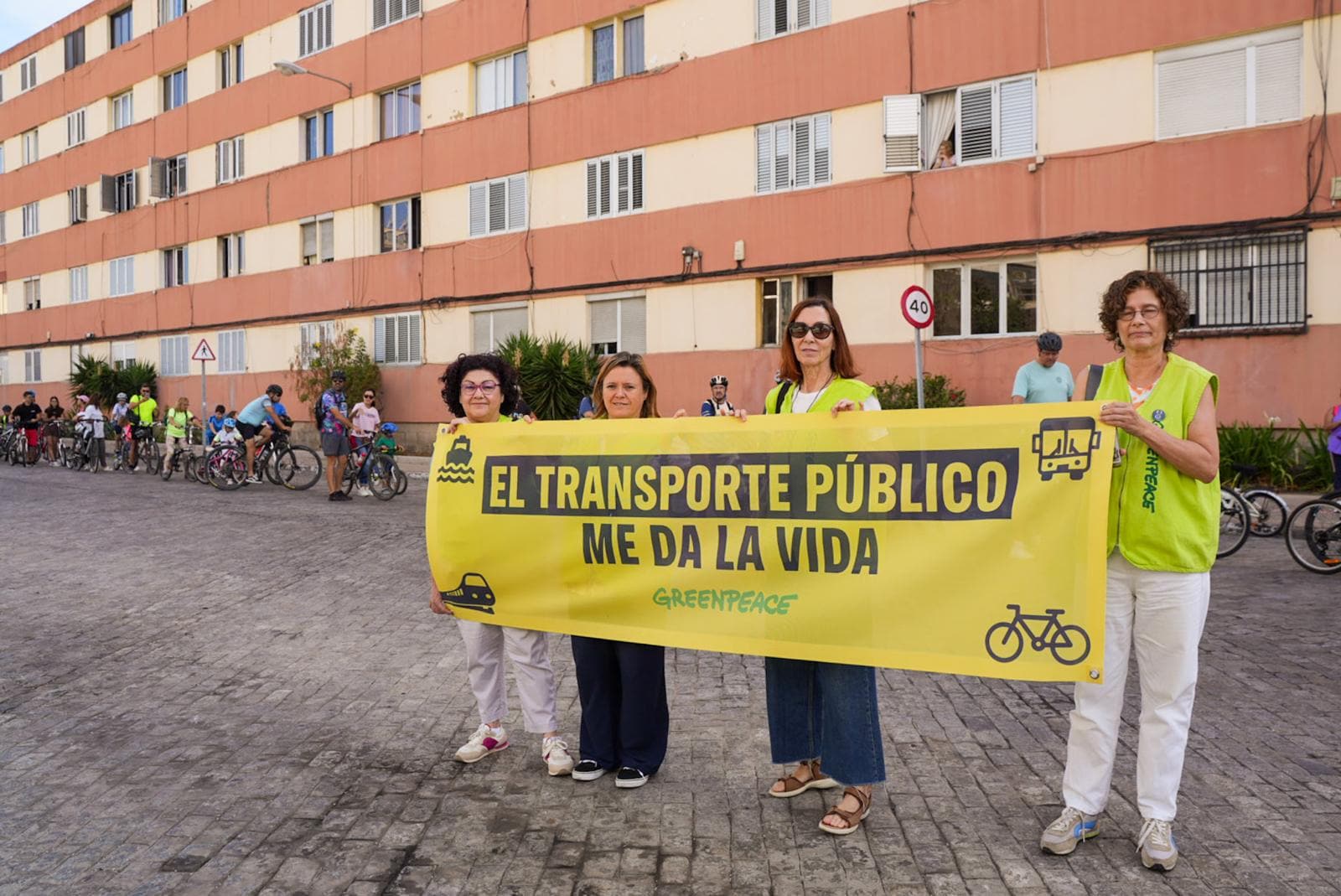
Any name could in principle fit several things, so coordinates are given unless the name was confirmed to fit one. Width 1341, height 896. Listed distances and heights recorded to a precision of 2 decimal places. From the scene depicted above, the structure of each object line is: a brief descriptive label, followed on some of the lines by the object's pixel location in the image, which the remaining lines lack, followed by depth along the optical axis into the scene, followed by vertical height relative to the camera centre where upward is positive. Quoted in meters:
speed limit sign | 15.56 +1.33
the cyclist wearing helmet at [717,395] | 15.99 +0.14
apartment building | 16.72 +4.47
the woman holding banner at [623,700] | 4.66 -1.25
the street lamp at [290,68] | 26.70 +8.25
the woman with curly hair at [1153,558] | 3.77 -0.54
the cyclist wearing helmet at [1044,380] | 10.42 +0.18
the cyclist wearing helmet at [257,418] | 19.31 -0.15
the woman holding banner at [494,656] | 4.93 -1.13
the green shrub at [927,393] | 18.77 +0.13
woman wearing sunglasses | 4.16 -1.14
